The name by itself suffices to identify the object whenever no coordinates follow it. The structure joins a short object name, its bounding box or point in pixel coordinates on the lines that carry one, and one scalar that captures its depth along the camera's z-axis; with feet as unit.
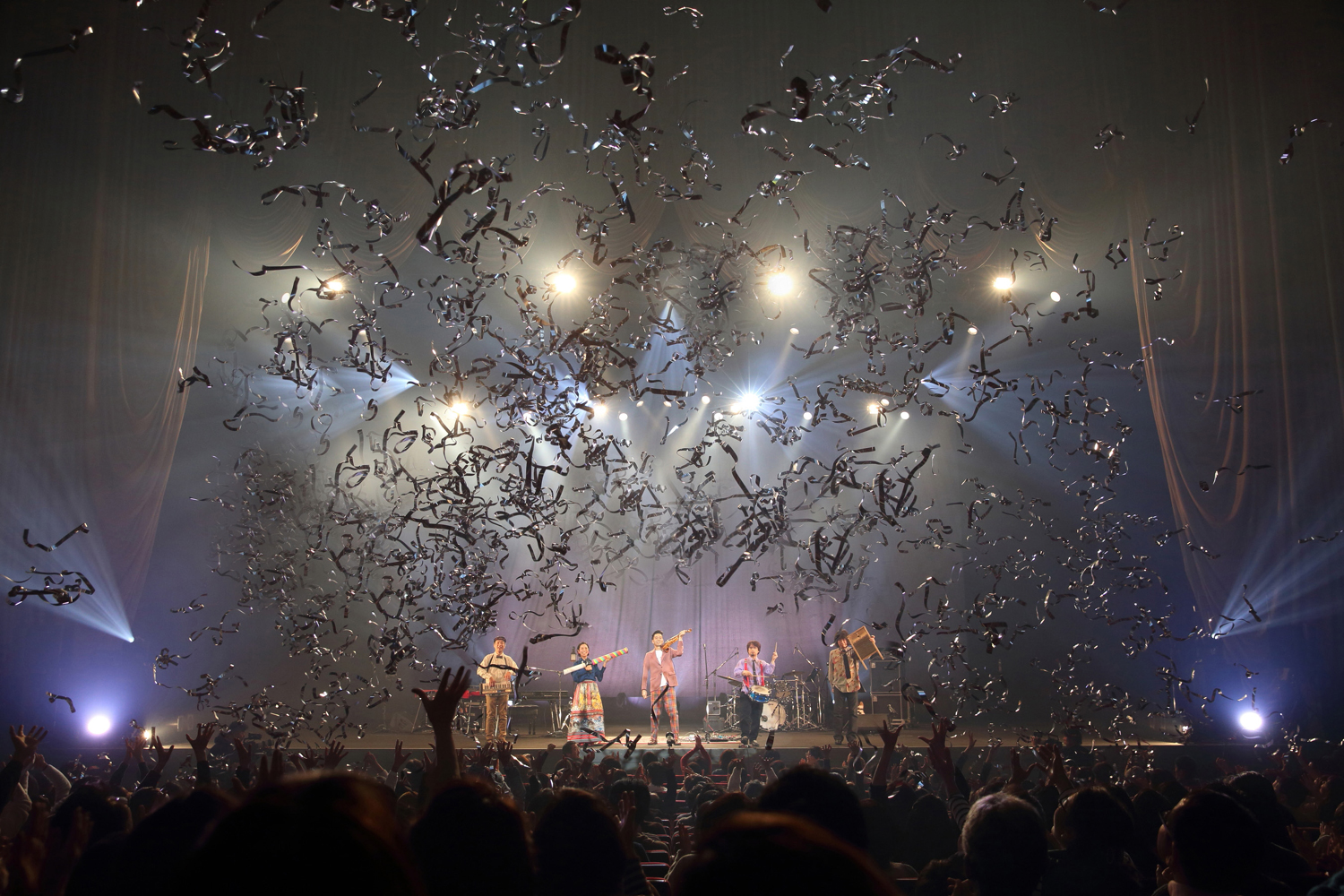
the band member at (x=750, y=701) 34.81
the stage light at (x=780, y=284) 31.53
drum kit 41.68
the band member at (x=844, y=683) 36.58
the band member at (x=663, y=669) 38.70
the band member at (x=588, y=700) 36.24
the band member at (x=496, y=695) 36.47
